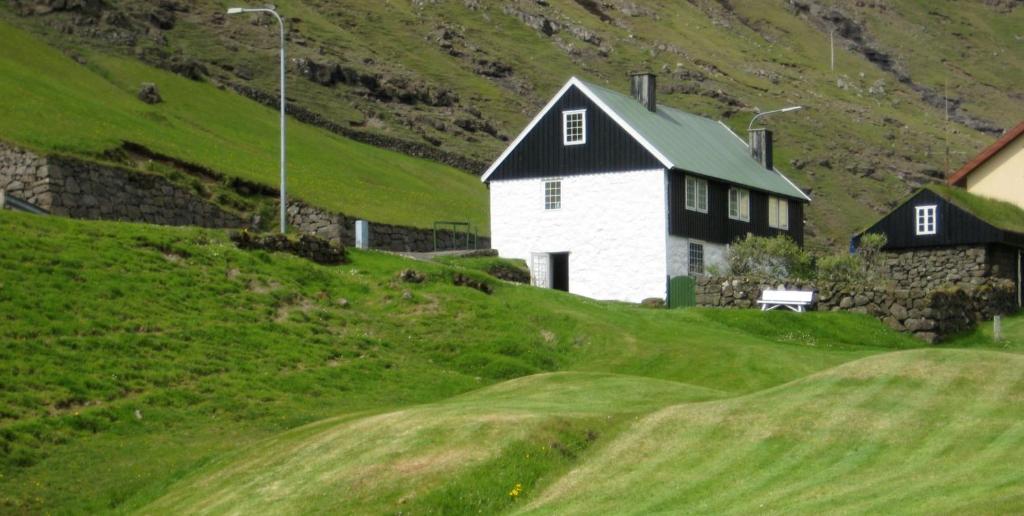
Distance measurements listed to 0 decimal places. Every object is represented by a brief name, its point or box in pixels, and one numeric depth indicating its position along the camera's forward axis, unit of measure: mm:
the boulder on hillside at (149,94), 87125
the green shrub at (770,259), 61969
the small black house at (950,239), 65312
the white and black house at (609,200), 62125
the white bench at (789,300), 56000
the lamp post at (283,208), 52331
